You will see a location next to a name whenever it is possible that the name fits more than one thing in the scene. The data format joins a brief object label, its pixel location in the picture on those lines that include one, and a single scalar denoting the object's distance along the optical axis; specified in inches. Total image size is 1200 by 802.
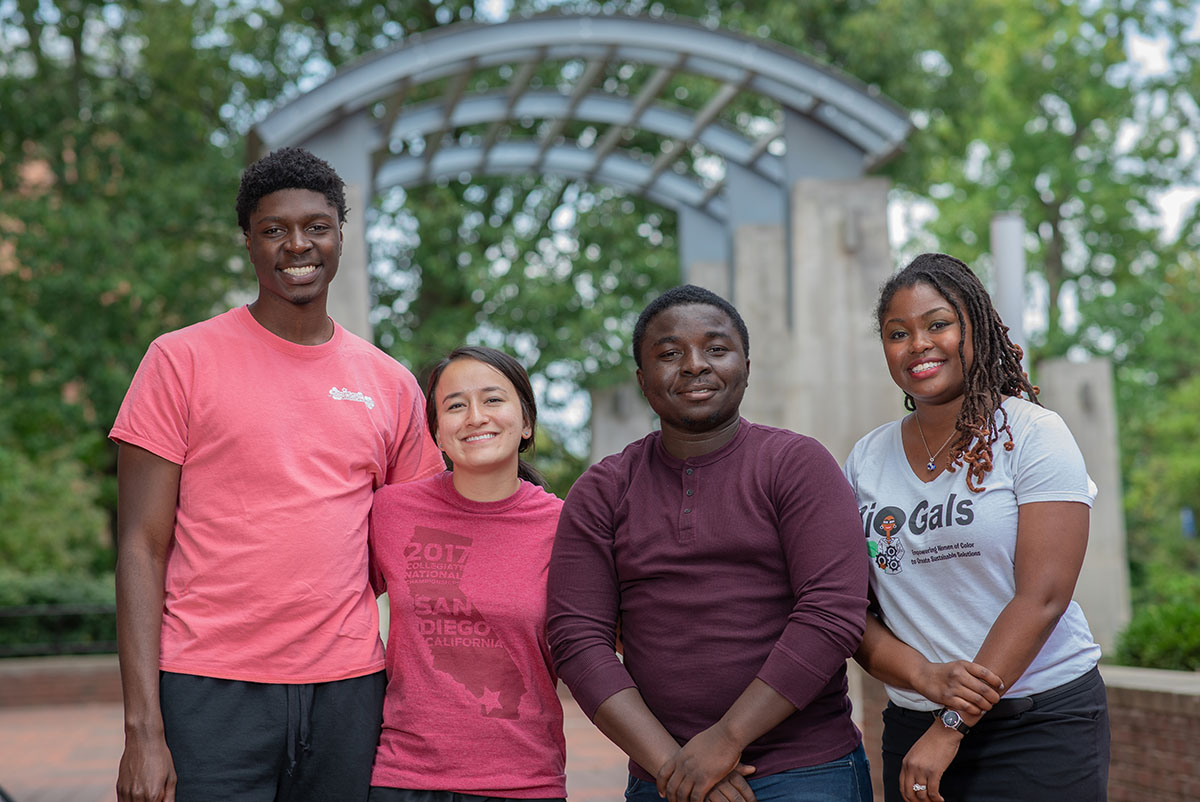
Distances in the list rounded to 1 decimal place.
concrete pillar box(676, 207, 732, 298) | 484.1
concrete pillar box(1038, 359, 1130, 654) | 451.5
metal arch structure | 325.4
